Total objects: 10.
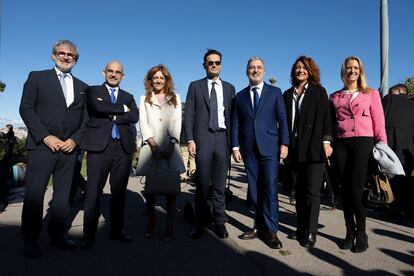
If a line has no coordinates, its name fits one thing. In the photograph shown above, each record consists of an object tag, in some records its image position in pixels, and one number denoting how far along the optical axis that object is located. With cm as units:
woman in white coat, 442
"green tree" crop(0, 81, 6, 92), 1957
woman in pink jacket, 393
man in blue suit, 424
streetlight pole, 726
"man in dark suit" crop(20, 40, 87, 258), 375
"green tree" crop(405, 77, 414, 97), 1931
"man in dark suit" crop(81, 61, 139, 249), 401
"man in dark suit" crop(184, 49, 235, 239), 447
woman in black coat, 411
